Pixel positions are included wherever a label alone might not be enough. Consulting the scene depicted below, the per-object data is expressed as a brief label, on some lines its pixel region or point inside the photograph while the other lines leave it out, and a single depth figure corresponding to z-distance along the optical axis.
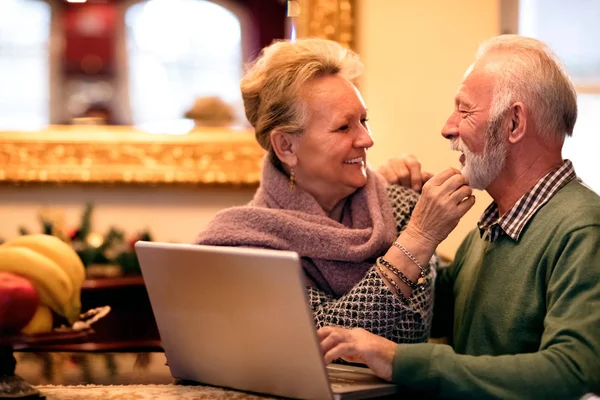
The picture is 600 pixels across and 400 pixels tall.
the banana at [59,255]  2.32
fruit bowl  2.04
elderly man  2.06
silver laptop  1.99
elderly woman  2.40
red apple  2.03
